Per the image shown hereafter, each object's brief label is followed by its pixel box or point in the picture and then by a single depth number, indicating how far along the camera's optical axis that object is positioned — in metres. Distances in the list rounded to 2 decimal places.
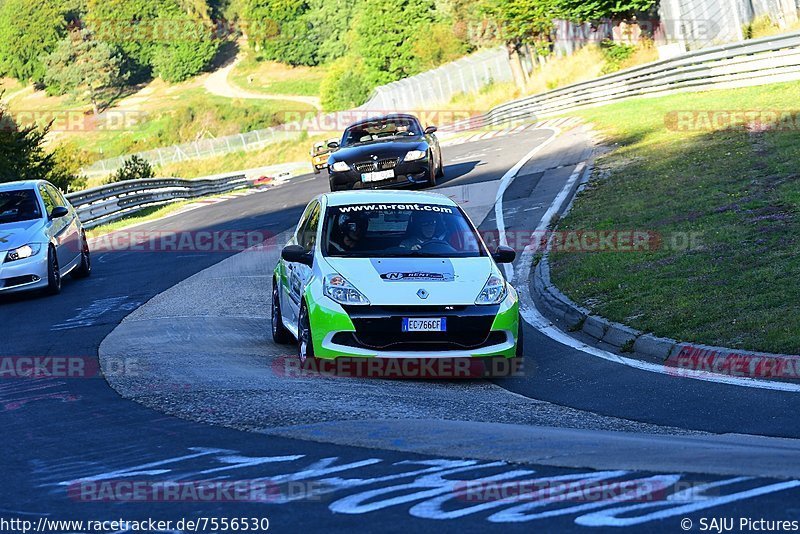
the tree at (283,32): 143.62
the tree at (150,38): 146.38
